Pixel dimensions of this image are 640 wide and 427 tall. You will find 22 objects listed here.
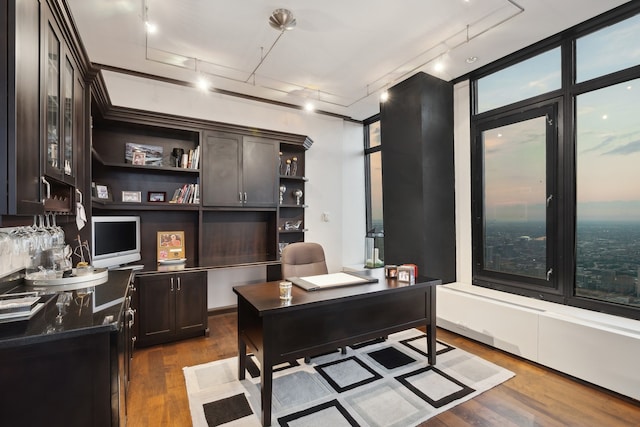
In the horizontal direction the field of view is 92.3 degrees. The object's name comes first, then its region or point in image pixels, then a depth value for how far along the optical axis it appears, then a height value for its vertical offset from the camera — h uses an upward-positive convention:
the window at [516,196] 3.13 +0.21
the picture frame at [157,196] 3.59 +0.24
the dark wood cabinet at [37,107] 1.20 +0.53
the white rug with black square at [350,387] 2.03 -1.31
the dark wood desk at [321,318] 1.92 -0.74
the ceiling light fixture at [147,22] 2.43 +1.66
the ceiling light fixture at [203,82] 3.03 +1.33
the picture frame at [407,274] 2.60 -0.50
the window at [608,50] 2.52 +1.42
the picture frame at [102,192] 3.09 +0.25
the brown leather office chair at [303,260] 2.83 -0.42
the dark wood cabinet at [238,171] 3.64 +0.56
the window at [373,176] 5.16 +0.67
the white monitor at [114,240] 2.70 -0.23
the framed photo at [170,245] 3.56 -0.34
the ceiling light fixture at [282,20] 2.51 +1.64
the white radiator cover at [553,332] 2.22 -1.01
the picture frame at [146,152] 3.46 +0.74
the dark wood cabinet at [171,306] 3.05 -0.93
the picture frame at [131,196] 3.42 +0.23
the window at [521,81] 3.01 +1.42
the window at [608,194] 2.57 +0.18
